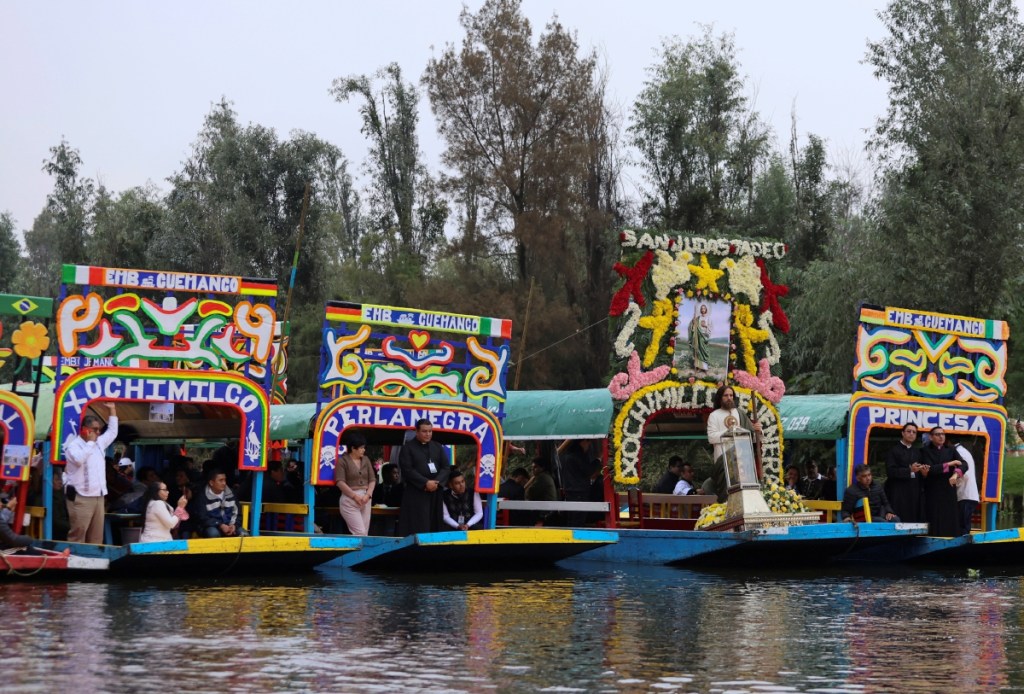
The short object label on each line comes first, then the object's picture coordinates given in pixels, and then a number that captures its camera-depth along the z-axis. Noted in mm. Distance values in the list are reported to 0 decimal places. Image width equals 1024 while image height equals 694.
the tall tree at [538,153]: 41688
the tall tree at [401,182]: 48750
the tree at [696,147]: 43906
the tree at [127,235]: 50062
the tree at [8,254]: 68062
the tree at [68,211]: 53094
